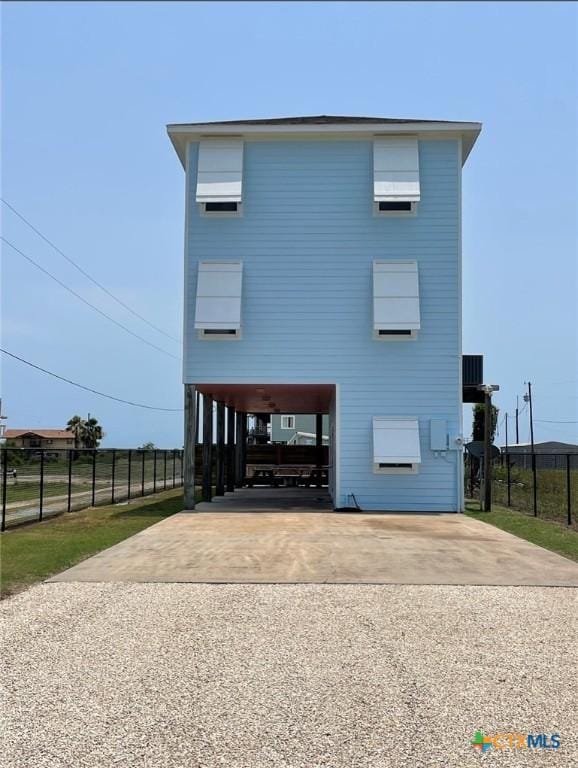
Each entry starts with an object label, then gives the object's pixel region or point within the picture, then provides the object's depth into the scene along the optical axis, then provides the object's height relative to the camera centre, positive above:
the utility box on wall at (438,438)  17.50 +0.15
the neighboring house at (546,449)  54.89 -0.42
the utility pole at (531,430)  16.45 +1.13
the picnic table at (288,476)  28.39 -1.29
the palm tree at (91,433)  74.98 +0.92
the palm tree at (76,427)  75.94 +1.53
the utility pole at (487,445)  17.95 -0.01
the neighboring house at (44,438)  81.12 +0.44
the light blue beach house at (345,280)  17.67 +3.87
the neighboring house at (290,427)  45.22 +1.03
